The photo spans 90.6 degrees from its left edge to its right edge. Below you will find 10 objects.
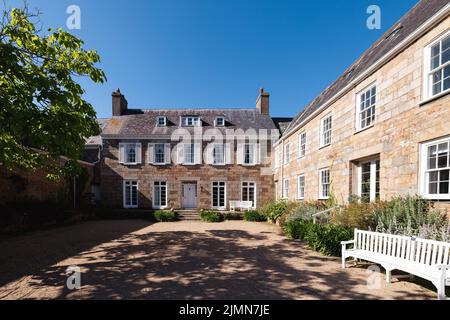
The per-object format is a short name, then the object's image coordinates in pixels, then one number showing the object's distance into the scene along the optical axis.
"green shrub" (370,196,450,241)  5.20
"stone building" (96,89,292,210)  17.83
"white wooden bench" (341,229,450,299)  3.78
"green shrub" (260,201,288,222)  13.75
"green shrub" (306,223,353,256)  6.74
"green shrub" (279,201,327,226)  9.68
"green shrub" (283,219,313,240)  8.74
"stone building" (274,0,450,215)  5.73
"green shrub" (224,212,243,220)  16.08
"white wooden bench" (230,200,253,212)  17.38
